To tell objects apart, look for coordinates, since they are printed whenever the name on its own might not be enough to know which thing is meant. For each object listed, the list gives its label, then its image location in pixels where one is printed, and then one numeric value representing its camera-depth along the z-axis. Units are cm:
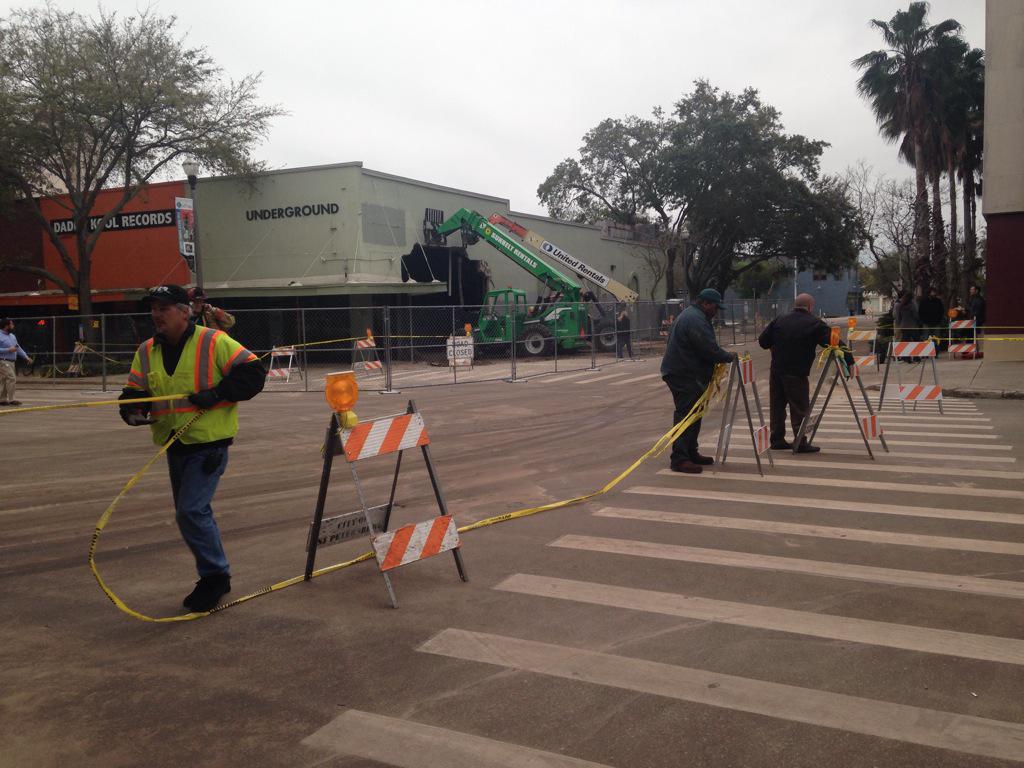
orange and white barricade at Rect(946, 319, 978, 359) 2152
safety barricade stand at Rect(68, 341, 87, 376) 2450
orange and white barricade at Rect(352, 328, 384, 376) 2275
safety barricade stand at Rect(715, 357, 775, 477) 904
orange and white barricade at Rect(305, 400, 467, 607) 523
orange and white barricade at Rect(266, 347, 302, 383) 2153
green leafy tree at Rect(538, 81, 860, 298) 4812
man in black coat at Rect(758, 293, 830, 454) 979
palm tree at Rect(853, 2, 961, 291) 3472
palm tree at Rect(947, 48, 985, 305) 3572
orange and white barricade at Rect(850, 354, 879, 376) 1011
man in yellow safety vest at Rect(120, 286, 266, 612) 497
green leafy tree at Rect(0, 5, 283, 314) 2830
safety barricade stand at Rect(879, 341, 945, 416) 1280
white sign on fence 2445
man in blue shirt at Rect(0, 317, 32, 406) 1712
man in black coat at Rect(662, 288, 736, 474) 912
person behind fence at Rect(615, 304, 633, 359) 2920
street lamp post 2223
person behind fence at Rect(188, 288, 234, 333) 1309
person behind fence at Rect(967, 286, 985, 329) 2480
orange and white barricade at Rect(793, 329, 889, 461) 948
